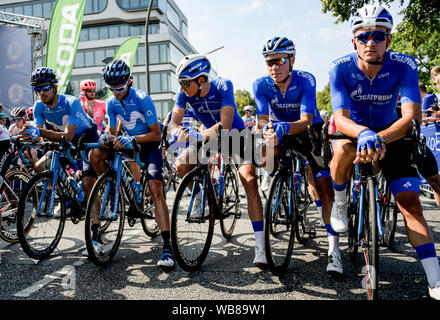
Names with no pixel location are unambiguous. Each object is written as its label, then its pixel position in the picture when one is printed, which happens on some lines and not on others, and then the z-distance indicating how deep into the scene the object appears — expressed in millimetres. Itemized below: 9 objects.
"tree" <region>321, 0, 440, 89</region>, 11773
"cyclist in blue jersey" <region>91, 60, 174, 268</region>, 3768
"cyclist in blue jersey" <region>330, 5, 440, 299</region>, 2418
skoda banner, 10477
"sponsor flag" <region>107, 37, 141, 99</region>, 15453
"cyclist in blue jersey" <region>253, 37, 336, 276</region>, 3627
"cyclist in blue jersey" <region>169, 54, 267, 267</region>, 3549
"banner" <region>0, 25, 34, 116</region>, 13258
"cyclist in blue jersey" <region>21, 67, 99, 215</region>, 4219
